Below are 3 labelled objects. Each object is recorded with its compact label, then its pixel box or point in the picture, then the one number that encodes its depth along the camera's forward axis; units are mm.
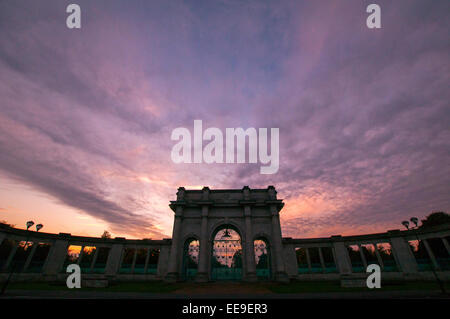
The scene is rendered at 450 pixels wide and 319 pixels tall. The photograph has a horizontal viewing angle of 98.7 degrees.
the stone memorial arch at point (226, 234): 23156
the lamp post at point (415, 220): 14512
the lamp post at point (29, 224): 15078
